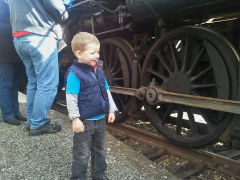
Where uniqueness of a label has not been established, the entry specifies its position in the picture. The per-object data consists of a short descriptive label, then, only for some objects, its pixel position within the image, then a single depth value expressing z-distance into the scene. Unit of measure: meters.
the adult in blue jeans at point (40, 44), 2.80
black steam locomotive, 2.47
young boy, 1.81
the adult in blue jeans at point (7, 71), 3.52
